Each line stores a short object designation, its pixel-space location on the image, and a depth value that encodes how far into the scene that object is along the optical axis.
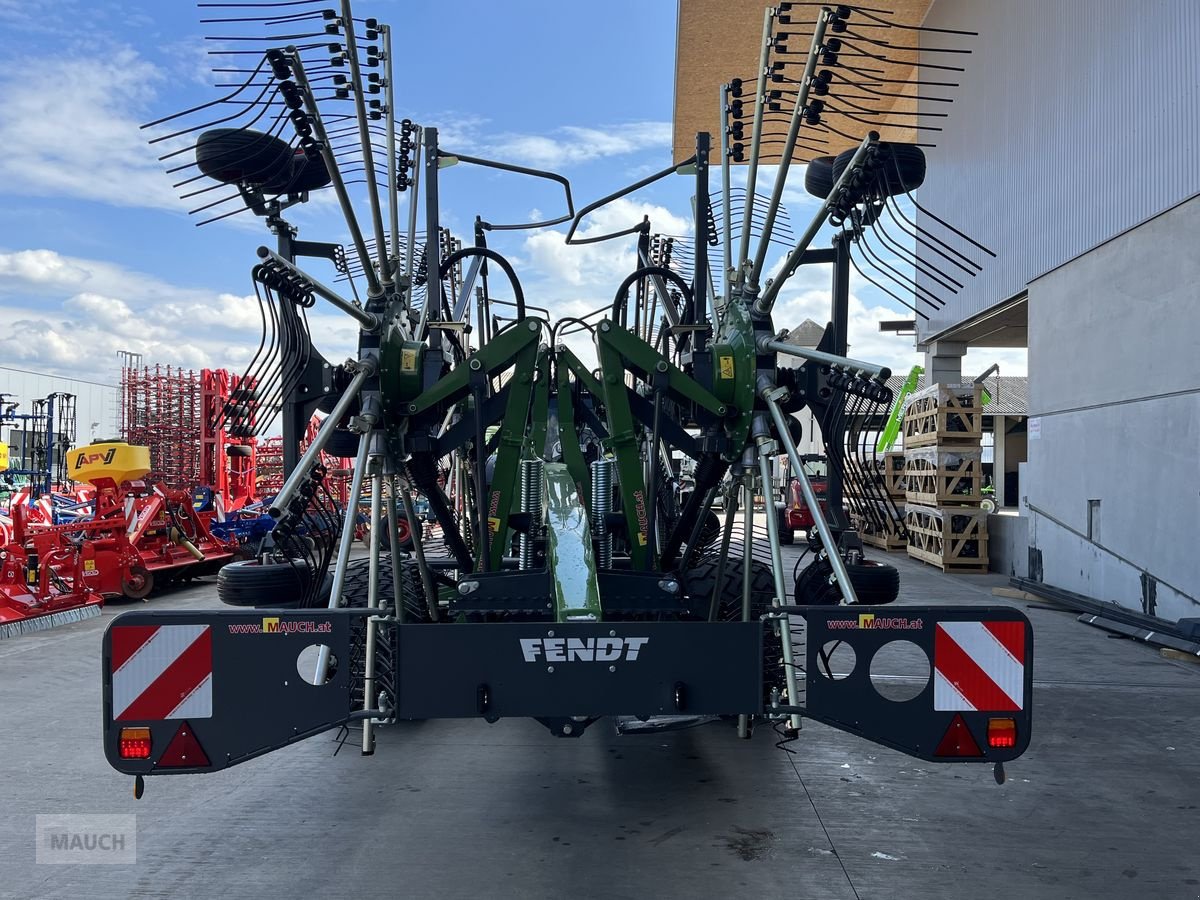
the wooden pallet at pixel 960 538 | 13.35
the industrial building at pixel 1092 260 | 8.84
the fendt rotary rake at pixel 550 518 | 2.97
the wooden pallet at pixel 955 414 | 13.39
